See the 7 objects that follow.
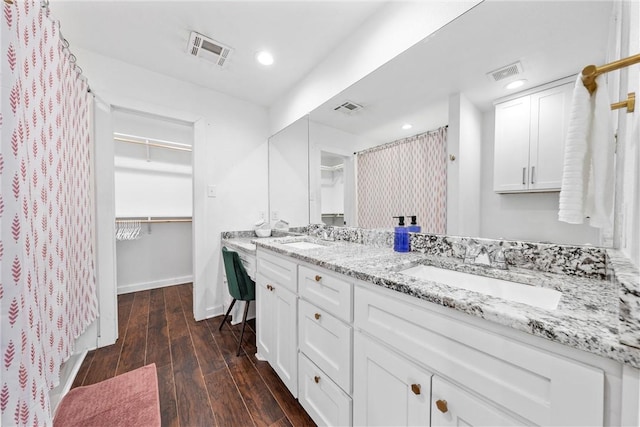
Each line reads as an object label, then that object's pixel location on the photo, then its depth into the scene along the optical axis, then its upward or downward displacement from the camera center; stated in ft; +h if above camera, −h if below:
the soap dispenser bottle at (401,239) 4.27 -0.57
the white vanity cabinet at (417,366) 1.48 -1.44
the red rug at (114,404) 3.87 -3.62
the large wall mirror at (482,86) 2.68 +1.94
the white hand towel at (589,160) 2.00 +0.45
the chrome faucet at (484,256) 3.10 -0.67
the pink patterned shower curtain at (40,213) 2.23 -0.08
